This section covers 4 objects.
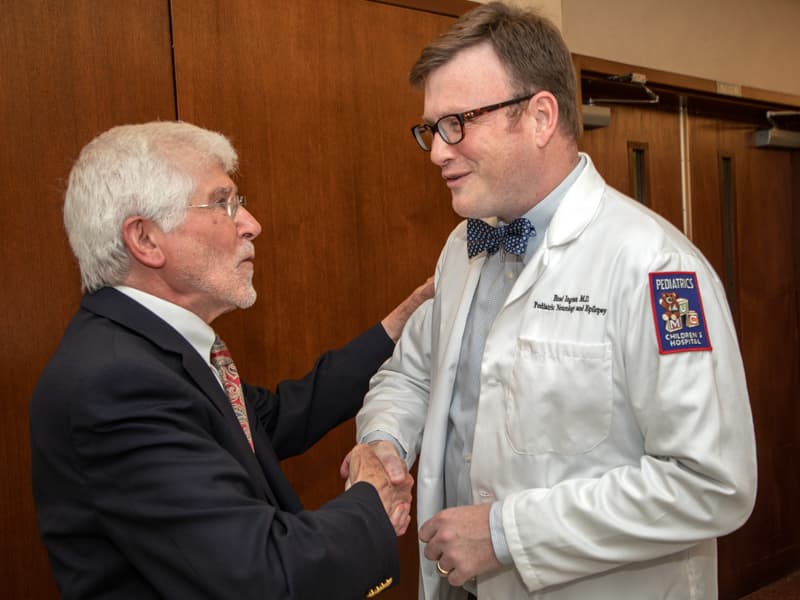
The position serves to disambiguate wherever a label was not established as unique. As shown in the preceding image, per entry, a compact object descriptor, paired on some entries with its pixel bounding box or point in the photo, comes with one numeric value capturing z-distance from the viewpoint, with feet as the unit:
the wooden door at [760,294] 12.84
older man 3.78
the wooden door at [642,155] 11.26
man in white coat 4.14
